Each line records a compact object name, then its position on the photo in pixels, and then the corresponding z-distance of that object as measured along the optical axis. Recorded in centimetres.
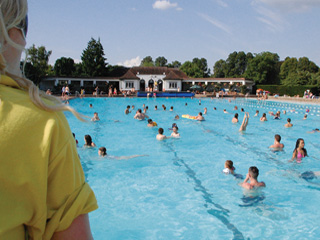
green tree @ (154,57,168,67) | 11576
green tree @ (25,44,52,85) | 4950
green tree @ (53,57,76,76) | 5772
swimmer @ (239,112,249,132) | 1518
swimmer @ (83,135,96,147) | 1052
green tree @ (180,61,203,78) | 7675
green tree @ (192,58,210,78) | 10107
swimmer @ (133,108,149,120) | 1859
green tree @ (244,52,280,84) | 6216
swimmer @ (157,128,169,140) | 1265
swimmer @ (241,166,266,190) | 697
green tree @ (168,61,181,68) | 10494
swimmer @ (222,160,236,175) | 813
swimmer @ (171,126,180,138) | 1311
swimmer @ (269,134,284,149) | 1099
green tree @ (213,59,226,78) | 9469
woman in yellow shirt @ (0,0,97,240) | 78
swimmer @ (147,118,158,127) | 1586
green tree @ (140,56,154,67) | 12738
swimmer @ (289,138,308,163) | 941
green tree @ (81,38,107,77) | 5884
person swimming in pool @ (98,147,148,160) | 970
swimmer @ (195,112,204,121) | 1877
